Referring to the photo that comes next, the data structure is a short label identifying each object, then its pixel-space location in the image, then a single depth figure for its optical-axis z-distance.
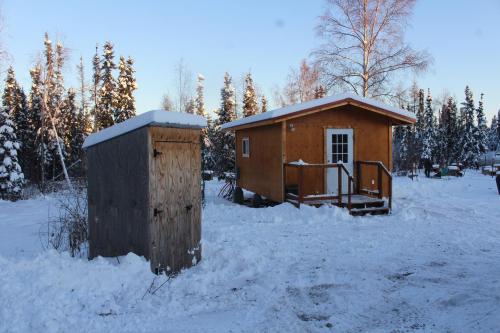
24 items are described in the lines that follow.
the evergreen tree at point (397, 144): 41.67
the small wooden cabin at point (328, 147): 11.16
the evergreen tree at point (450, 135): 46.11
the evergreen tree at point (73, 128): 32.50
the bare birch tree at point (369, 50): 20.19
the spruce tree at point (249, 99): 36.19
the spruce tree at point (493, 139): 79.81
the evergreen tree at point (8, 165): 19.52
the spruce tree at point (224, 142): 31.58
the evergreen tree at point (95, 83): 33.95
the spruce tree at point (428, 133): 43.25
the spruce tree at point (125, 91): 31.64
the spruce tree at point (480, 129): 44.01
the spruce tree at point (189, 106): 35.50
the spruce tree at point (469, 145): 42.88
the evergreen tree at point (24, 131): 31.77
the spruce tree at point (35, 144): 29.45
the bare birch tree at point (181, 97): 34.81
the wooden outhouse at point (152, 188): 4.77
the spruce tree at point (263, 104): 46.49
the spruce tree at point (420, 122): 42.56
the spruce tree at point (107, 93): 31.45
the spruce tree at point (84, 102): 35.38
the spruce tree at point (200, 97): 40.63
